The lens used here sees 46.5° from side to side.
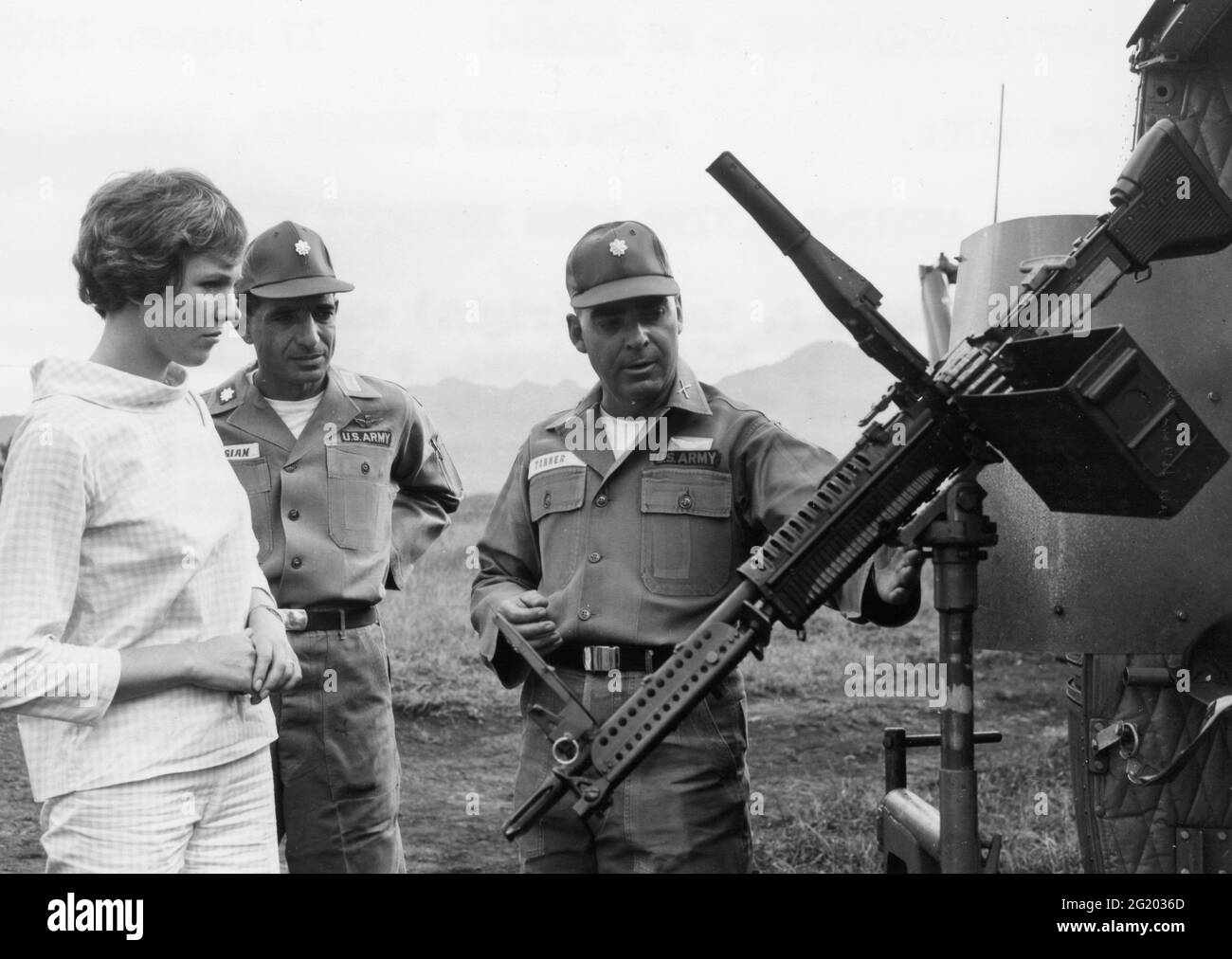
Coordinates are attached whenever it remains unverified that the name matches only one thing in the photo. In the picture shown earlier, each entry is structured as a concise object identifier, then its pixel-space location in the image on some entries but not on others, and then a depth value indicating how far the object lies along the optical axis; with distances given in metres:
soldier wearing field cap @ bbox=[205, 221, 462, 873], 3.38
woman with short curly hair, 2.04
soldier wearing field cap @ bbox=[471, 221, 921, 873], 2.72
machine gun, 2.18
